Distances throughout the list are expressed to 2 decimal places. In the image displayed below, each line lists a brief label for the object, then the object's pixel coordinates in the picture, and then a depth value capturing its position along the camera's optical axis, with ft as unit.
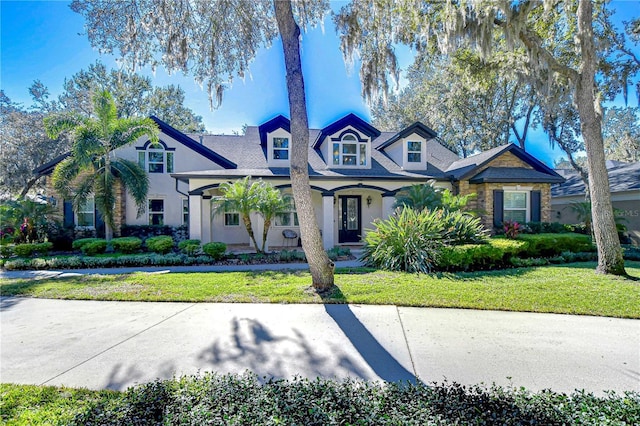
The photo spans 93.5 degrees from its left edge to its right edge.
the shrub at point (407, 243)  26.40
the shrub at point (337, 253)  34.23
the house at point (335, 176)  42.01
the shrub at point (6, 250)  35.03
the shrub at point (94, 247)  35.17
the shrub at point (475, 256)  25.98
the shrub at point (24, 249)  34.42
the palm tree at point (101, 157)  36.45
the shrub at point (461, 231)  29.48
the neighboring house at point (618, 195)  47.03
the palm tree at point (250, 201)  32.71
